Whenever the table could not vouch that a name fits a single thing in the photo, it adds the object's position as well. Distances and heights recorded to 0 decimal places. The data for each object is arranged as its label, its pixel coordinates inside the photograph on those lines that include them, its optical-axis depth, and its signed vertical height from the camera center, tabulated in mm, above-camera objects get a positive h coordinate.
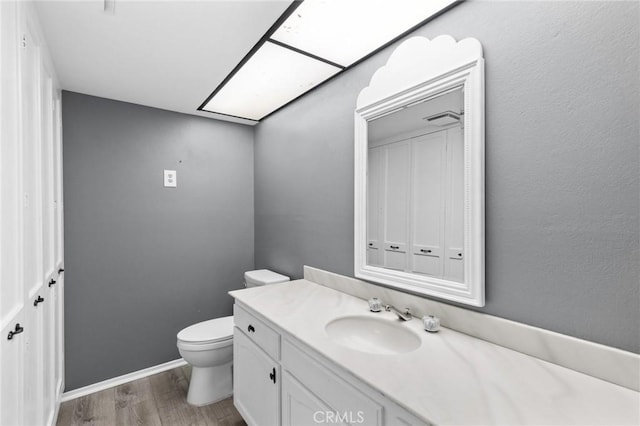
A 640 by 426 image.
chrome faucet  1340 -467
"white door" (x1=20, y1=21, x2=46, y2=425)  1148 -51
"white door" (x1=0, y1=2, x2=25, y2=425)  906 -52
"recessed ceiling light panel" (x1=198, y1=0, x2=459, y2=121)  1297 +880
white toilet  2020 -1018
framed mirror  1165 +185
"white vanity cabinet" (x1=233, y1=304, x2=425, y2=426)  924 -691
